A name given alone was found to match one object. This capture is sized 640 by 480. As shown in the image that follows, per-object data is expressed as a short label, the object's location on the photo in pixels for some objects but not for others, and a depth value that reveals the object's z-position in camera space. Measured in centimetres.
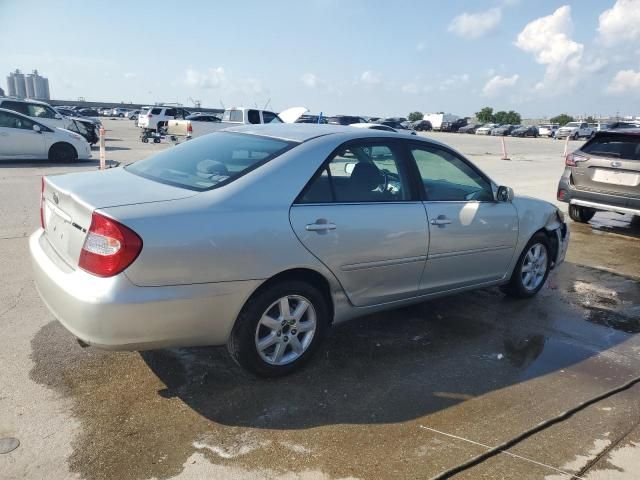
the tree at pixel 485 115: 8940
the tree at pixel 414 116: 9432
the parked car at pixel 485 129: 5984
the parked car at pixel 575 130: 5303
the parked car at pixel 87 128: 1954
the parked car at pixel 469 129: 6378
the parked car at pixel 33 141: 1370
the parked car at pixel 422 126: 6228
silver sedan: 288
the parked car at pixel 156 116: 3038
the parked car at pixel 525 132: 5850
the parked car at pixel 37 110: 1723
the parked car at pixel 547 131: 6062
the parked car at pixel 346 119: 3281
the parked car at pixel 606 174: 795
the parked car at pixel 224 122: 1981
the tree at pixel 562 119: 9059
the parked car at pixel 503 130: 5847
